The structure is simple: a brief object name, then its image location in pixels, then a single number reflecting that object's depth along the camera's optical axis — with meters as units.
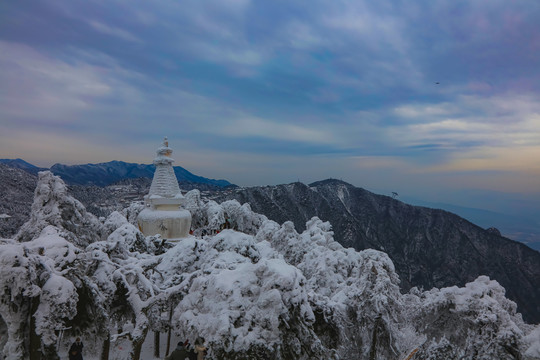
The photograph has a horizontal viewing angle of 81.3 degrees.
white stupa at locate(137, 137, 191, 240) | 18.95
